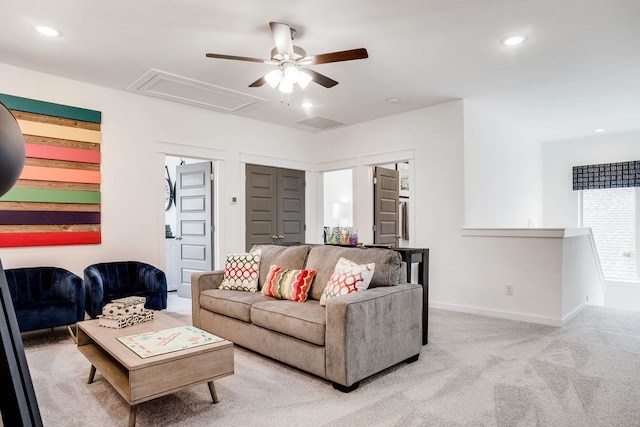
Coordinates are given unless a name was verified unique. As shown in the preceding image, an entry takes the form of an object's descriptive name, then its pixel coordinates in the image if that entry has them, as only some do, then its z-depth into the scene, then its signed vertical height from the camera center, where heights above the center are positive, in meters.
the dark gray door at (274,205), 5.70 +0.20
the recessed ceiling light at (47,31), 3.01 +1.52
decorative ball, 0.65 +0.12
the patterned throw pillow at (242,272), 3.61 -0.52
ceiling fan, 2.75 +1.19
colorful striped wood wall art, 3.75 +0.40
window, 6.28 -0.19
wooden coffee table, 1.92 -0.82
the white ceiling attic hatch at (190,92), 4.07 +1.49
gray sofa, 2.43 -0.75
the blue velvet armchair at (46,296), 3.22 -0.72
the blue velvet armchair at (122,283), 3.59 -0.68
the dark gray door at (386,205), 5.84 +0.20
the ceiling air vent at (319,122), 5.66 +1.47
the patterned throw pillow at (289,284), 3.13 -0.56
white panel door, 5.36 -0.04
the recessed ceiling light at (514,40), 3.16 +1.49
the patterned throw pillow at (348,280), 2.77 -0.46
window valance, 6.19 +0.70
